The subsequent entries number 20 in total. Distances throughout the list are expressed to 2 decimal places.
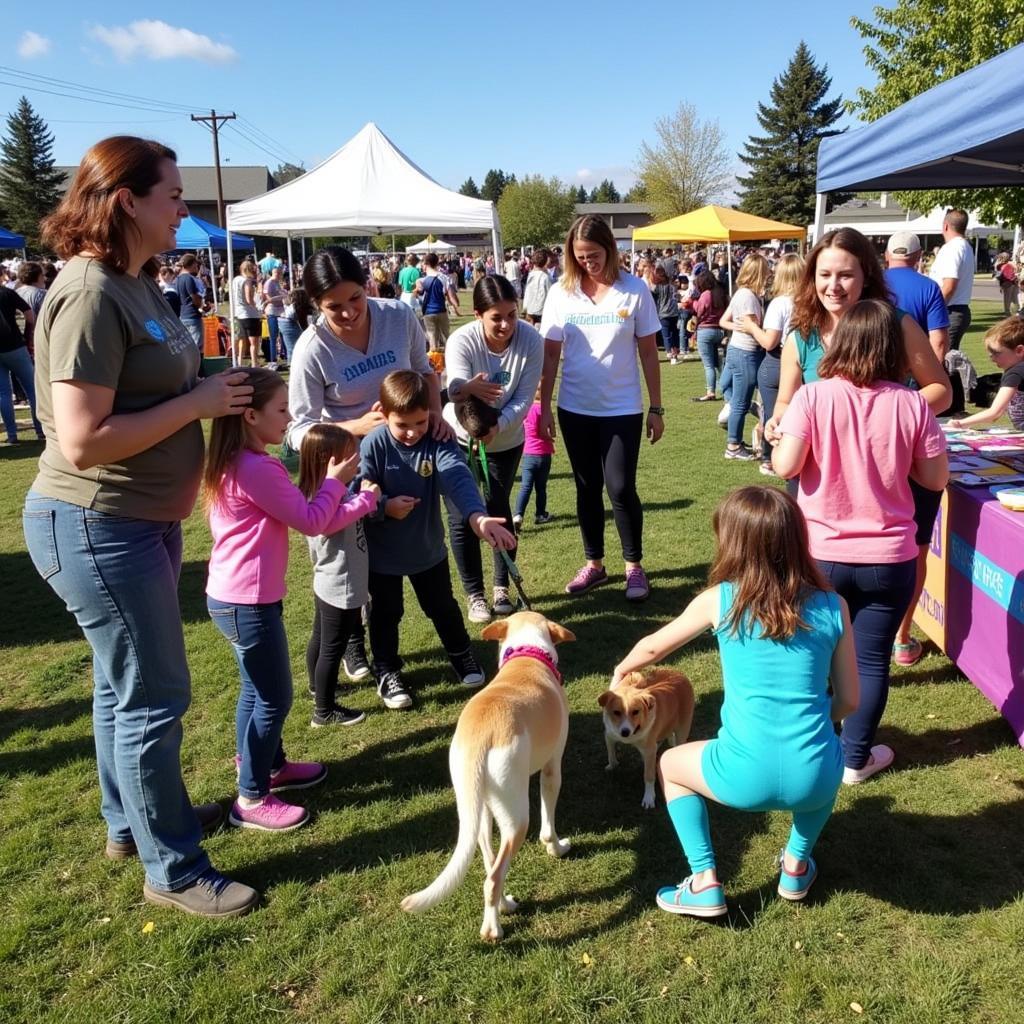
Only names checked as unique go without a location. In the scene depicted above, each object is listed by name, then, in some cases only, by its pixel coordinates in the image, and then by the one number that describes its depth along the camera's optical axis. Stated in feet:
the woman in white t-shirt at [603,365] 15.31
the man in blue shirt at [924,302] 13.62
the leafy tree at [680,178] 178.29
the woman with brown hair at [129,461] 6.81
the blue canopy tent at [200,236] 62.39
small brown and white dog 10.23
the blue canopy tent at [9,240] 63.46
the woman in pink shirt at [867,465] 9.27
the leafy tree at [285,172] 246.92
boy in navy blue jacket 11.82
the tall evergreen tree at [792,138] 175.52
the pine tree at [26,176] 181.16
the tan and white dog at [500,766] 7.34
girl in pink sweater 9.13
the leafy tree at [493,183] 437.58
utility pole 113.70
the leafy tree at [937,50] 56.29
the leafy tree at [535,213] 244.22
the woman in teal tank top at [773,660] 7.45
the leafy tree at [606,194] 436.76
